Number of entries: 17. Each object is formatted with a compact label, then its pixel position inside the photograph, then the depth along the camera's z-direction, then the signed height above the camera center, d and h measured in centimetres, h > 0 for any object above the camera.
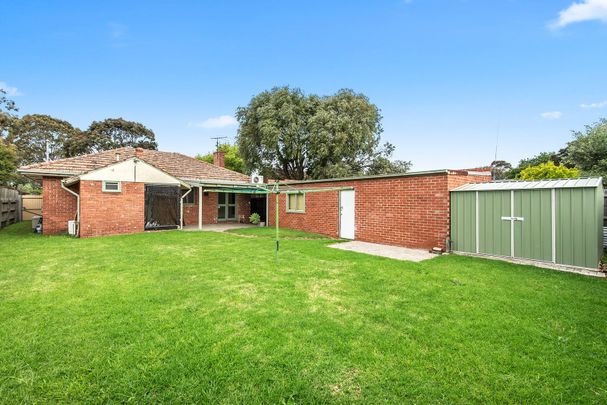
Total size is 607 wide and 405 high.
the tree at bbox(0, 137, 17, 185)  1450 +216
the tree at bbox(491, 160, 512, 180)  4148 +598
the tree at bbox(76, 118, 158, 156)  3319 +798
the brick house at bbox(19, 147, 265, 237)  1169 +45
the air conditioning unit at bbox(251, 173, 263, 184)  1459 +124
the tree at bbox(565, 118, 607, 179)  1484 +284
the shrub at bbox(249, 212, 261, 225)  1617 -73
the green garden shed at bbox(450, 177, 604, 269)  617 -35
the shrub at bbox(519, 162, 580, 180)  1620 +192
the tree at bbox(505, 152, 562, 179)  3282 +508
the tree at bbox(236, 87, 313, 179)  2445 +601
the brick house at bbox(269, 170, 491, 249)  873 -9
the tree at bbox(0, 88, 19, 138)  2208 +770
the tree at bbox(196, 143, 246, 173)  4238 +620
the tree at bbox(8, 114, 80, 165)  3006 +735
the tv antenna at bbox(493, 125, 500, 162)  1085 +245
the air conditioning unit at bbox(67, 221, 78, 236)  1194 -92
